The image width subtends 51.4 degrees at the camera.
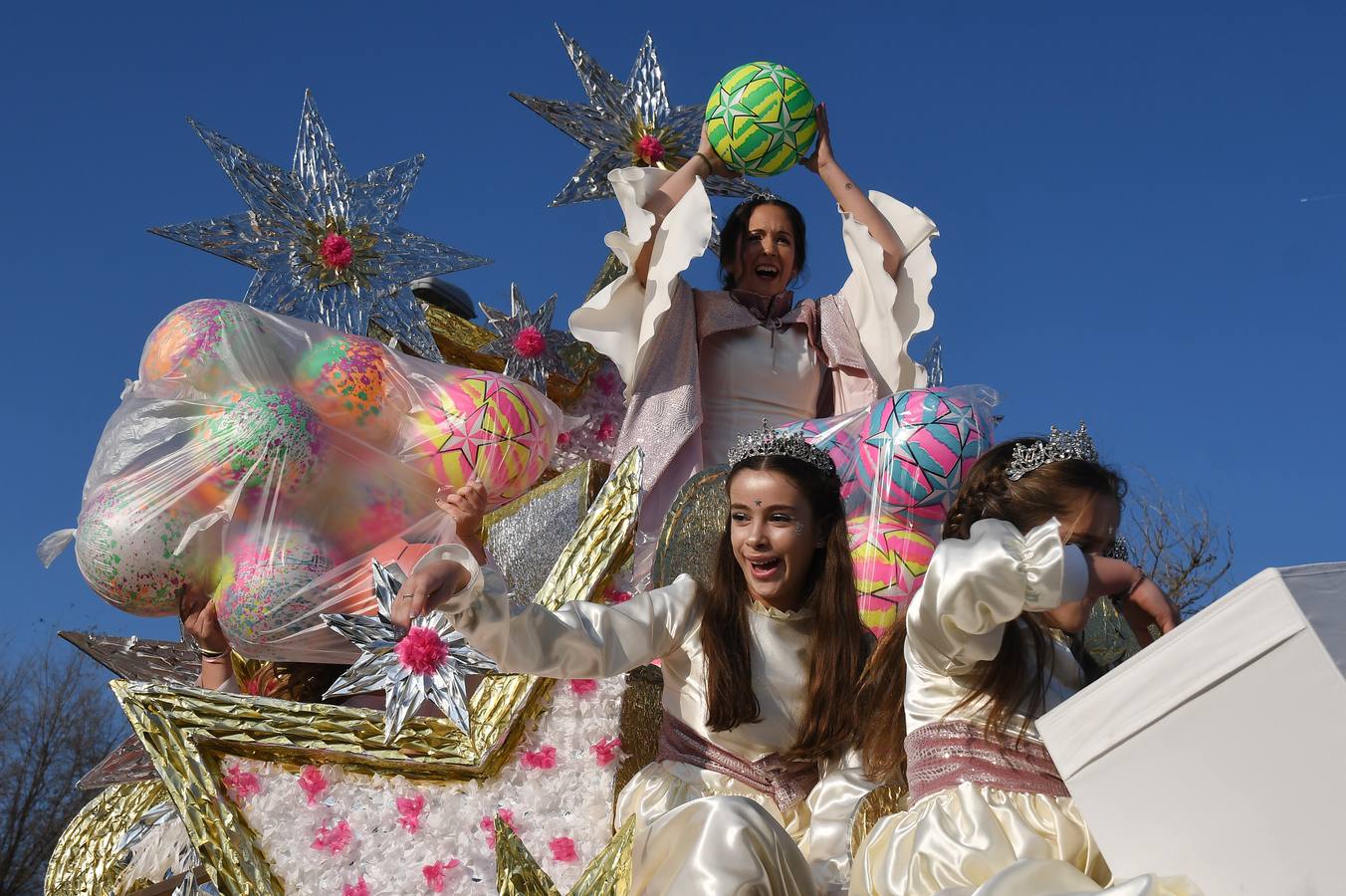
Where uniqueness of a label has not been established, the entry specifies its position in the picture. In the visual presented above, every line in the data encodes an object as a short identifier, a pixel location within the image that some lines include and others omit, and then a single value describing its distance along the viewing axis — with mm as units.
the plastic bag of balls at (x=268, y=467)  4156
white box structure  1866
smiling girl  3039
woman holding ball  4762
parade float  3162
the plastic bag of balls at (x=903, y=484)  3812
